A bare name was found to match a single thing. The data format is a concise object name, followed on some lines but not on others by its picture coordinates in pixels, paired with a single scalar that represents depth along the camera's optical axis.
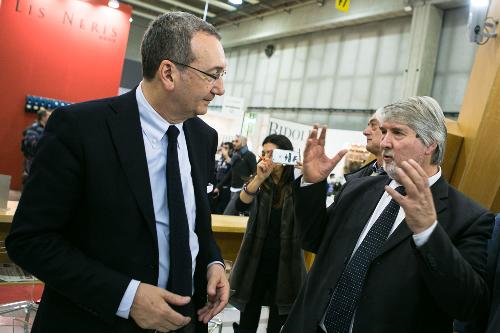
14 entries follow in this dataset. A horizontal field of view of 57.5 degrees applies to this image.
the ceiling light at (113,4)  9.77
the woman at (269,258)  3.14
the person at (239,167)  6.51
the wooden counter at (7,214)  3.11
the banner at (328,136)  7.52
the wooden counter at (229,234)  4.02
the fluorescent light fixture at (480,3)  3.62
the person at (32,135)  7.48
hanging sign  8.46
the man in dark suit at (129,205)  1.23
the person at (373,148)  3.02
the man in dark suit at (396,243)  1.43
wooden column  2.54
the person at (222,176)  6.72
